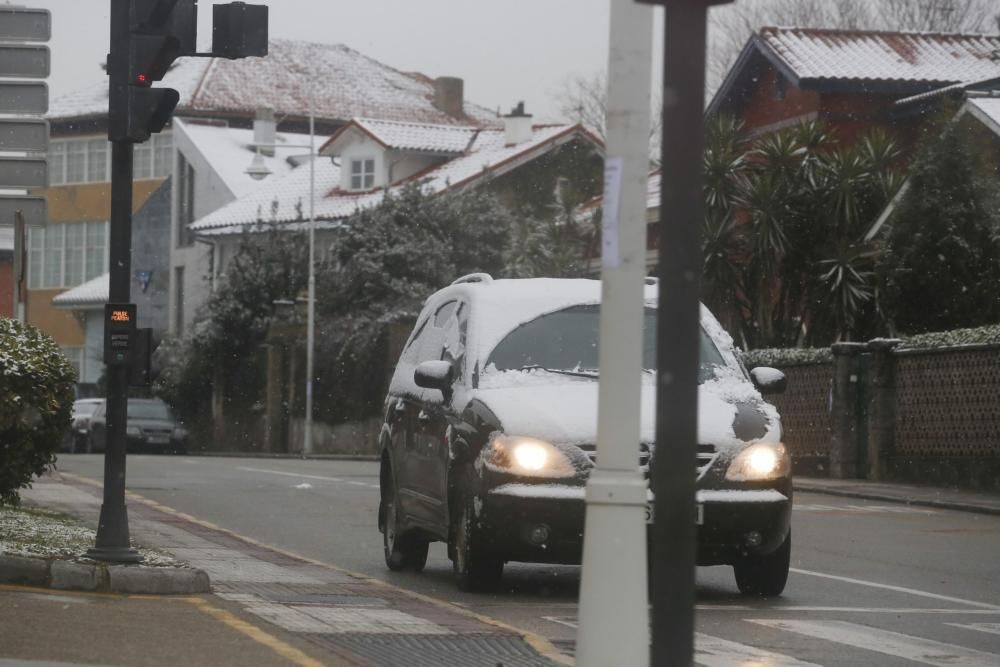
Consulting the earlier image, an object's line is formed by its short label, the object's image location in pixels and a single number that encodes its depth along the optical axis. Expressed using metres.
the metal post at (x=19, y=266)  23.45
